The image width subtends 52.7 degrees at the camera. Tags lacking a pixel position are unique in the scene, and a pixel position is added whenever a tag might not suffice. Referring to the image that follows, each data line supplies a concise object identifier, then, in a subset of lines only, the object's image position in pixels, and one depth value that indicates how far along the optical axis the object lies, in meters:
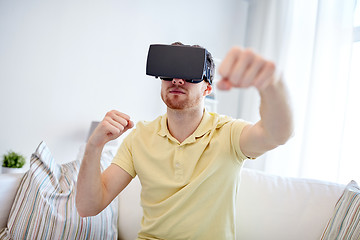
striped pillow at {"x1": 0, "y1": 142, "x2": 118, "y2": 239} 1.58
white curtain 2.75
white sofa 1.52
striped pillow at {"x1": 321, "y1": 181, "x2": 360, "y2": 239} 1.36
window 2.60
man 1.30
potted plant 2.57
